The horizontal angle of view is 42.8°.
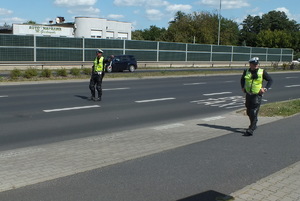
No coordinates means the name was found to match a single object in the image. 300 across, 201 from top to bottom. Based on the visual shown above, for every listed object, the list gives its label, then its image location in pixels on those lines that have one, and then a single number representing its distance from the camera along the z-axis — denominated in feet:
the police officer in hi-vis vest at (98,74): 44.27
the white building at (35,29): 178.60
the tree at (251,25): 398.01
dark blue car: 107.21
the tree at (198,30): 240.53
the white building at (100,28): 200.85
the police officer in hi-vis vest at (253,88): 26.08
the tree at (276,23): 390.42
